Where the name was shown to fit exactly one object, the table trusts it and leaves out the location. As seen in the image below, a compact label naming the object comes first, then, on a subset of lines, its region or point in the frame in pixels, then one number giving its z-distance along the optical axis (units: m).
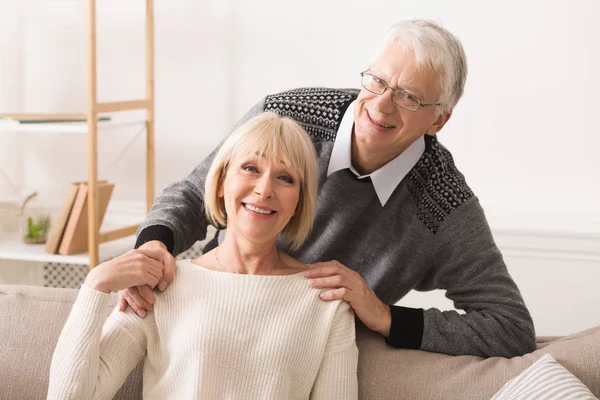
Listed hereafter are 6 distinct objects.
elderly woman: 1.71
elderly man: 1.87
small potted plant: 3.55
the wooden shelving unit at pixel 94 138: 3.18
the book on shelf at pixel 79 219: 3.33
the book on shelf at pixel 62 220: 3.35
